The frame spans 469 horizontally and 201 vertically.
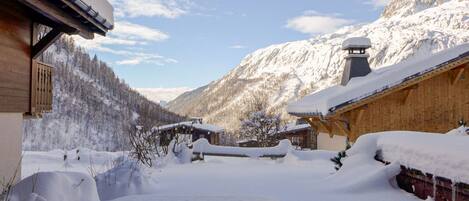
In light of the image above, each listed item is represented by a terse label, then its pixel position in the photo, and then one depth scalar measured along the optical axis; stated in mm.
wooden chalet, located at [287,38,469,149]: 14797
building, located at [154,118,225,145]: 31331
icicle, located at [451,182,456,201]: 5184
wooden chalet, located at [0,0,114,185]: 6422
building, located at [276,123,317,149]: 34844
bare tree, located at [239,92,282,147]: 33469
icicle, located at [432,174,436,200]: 5678
